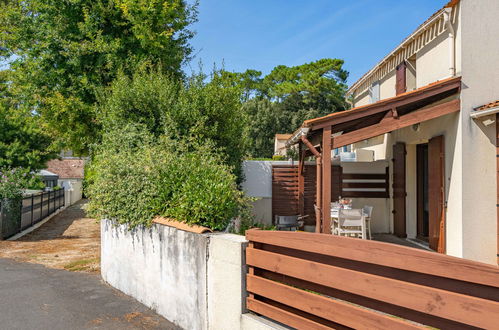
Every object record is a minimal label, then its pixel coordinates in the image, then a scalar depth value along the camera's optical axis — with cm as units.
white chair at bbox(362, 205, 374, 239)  1023
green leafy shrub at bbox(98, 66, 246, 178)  938
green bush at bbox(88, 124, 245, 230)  509
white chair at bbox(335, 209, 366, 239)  979
